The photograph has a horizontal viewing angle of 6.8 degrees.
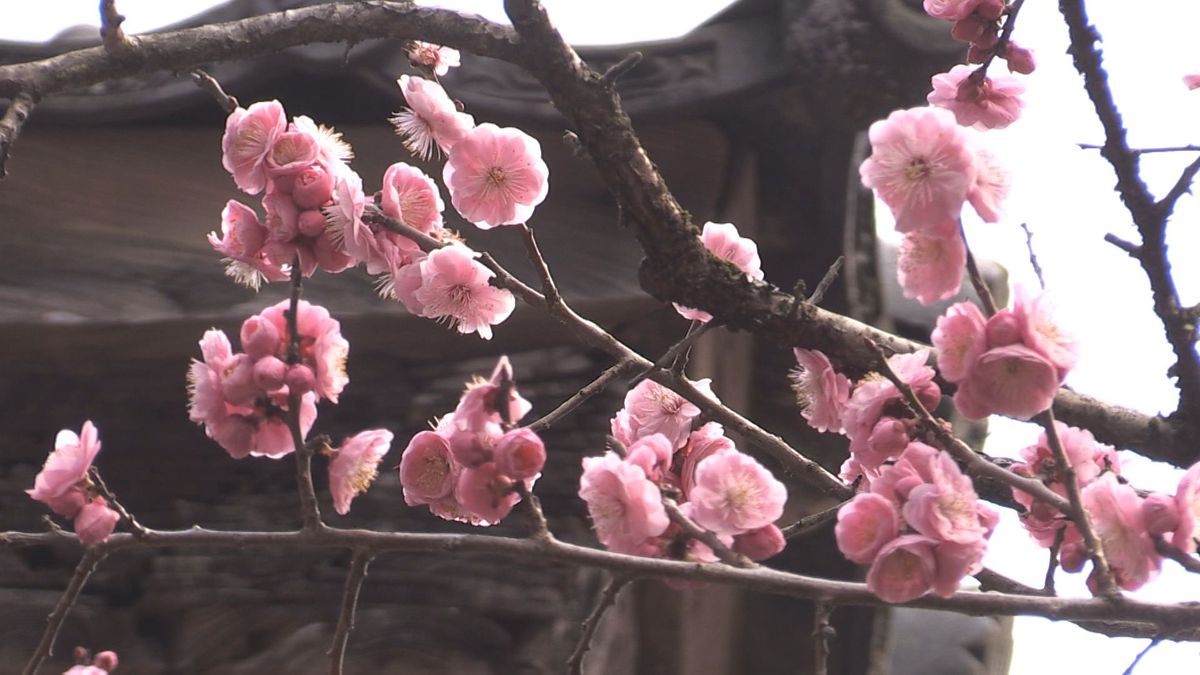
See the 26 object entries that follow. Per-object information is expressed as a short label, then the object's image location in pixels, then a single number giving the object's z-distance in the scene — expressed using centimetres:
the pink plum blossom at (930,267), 237
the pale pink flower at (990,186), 236
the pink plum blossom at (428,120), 244
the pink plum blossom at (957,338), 236
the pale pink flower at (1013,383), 235
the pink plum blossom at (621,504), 236
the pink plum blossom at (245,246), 242
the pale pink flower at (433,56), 246
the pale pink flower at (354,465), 240
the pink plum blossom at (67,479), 241
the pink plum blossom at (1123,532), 237
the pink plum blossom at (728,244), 246
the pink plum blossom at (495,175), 244
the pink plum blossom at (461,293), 242
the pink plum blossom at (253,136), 241
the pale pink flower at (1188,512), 236
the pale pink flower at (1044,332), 235
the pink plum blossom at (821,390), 242
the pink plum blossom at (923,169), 235
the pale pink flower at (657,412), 244
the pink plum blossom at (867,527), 235
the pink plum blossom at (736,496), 236
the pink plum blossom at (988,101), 245
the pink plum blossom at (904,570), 234
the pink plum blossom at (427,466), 240
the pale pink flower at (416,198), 244
